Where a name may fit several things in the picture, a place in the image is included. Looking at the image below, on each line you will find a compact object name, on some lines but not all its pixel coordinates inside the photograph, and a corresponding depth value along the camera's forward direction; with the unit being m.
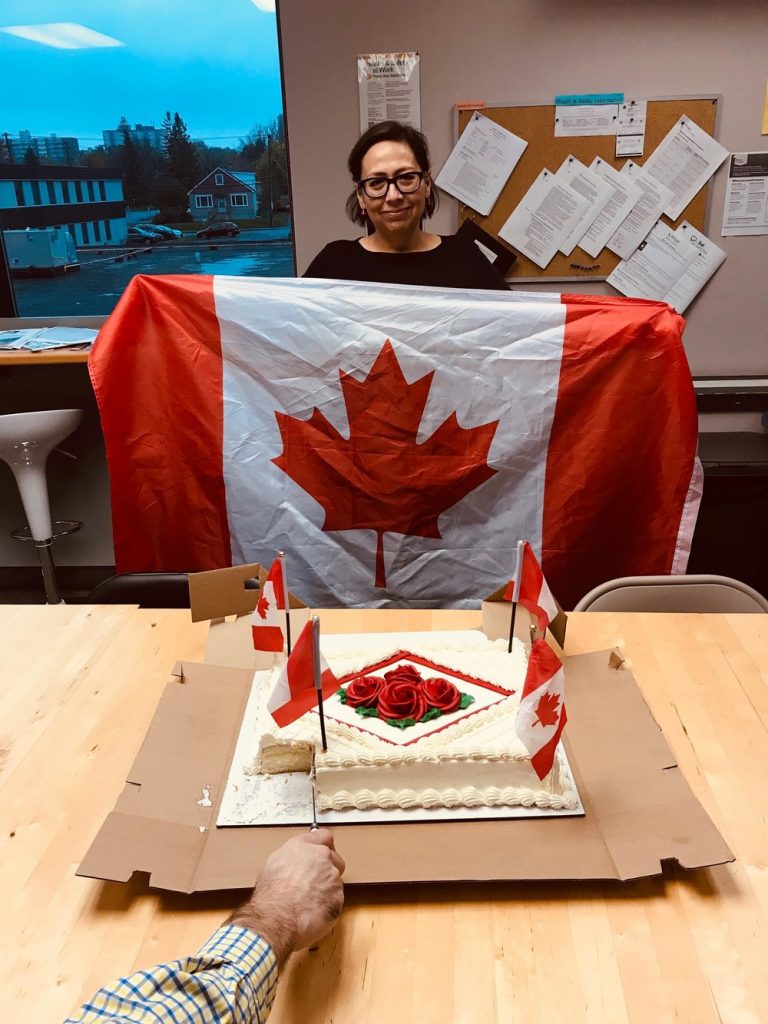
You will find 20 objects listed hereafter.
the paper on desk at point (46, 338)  2.80
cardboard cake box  0.97
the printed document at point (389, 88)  2.93
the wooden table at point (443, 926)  0.83
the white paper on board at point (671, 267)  3.09
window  3.07
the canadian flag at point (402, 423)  2.03
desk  2.69
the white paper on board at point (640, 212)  3.03
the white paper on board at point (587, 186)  3.04
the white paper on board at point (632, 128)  2.95
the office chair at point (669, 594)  1.66
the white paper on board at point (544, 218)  3.07
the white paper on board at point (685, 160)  2.96
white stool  2.62
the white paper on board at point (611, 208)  3.04
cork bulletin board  2.95
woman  2.23
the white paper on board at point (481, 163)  3.00
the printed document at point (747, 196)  2.99
